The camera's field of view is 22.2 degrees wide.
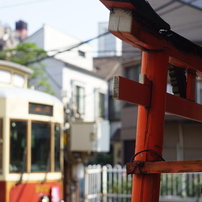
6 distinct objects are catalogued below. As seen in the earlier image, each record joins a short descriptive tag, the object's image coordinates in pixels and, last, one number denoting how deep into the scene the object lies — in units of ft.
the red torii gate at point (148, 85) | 8.93
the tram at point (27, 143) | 27.09
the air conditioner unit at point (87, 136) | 34.71
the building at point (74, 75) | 70.44
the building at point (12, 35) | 80.79
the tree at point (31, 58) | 67.36
